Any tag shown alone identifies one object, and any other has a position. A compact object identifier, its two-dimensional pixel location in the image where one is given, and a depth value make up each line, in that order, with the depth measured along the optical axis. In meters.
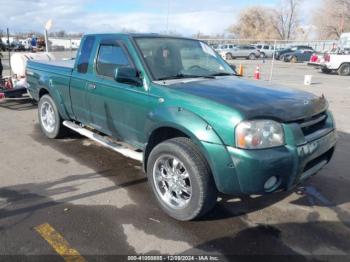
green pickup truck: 3.04
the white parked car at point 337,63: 21.09
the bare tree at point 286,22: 78.12
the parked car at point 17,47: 39.83
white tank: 9.57
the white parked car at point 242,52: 38.59
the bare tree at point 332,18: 62.03
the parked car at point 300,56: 35.45
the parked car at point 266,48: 40.98
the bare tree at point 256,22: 76.62
